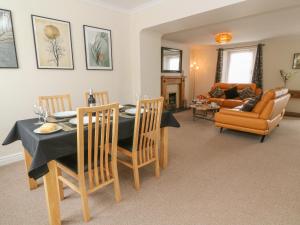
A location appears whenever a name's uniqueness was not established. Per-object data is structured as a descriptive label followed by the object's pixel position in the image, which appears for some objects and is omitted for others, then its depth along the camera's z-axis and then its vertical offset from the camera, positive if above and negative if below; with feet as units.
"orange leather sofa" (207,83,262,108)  17.40 -2.11
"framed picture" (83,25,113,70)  10.15 +1.83
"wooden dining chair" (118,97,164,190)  5.90 -2.05
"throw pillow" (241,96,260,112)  11.33 -1.64
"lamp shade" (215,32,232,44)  13.92 +3.21
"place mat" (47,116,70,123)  6.04 -1.37
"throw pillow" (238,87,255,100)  17.87 -1.45
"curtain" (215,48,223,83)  21.49 +1.39
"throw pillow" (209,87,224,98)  19.40 -1.48
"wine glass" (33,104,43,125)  5.57 -0.96
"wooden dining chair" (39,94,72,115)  7.34 -1.00
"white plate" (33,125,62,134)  4.76 -1.37
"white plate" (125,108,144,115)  6.95 -1.26
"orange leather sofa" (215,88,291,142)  10.53 -2.36
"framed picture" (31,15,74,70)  8.45 +1.80
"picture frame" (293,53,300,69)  17.28 +1.63
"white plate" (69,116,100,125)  5.60 -1.32
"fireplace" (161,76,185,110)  18.98 -1.33
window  20.41 +1.53
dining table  4.27 -1.79
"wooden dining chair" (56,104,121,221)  4.49 -2.32
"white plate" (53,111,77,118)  6.54 -1.28
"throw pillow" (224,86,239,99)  18.81 -1.51
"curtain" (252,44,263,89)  18.83 +0.98
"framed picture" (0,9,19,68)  7.48 +1.61
